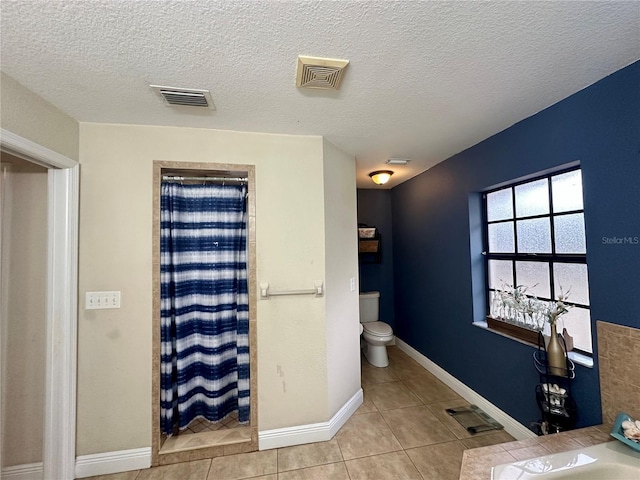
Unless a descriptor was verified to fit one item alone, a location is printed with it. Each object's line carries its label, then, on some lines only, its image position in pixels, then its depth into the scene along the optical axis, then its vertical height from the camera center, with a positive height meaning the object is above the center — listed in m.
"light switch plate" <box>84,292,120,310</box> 1.76 -0.30
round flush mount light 3.06 +0.80
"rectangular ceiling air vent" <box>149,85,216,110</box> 1.44 +0.86
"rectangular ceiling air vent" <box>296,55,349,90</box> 1.23 +0.84
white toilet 3.16 -0.99
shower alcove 1.82 -0.85
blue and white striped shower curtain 1.99 -0.39
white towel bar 1.94 -0.31
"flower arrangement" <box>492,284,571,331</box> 1.72 -0.45
